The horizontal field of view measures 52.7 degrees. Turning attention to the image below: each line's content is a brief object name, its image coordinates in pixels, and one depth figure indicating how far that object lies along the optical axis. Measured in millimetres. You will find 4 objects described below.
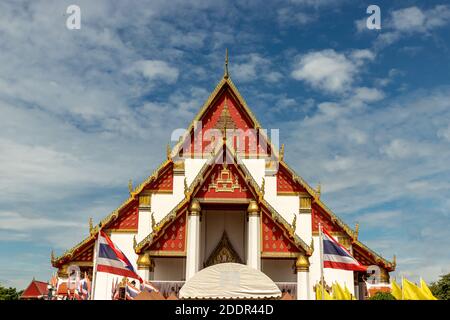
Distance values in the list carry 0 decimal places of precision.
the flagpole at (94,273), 13676
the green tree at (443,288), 40469
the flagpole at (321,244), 14580
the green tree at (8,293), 36750
